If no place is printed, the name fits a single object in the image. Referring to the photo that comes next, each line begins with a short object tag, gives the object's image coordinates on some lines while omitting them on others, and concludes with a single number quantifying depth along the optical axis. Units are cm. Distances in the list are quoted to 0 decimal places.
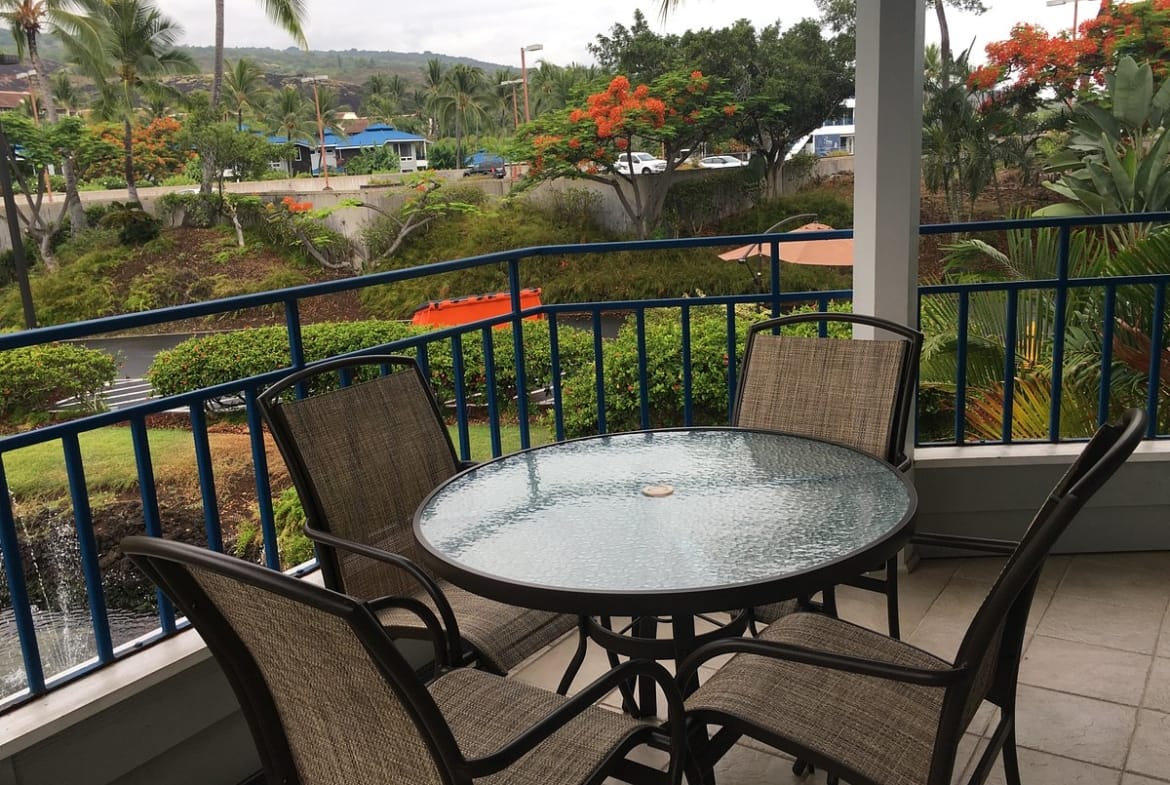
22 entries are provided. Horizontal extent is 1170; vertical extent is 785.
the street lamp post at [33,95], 3188
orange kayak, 1733
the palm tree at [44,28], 2925
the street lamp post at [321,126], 3697
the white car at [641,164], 2480
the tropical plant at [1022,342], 411
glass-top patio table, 148
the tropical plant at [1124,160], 758
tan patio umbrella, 651
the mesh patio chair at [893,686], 127
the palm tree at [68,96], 3183
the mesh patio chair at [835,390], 229
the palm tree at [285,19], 3061
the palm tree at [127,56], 3111
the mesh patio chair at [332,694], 104
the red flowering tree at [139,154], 3069
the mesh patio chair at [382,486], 194
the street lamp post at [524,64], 3606
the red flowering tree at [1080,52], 1783
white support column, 288
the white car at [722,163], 2572
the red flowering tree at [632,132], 2411
